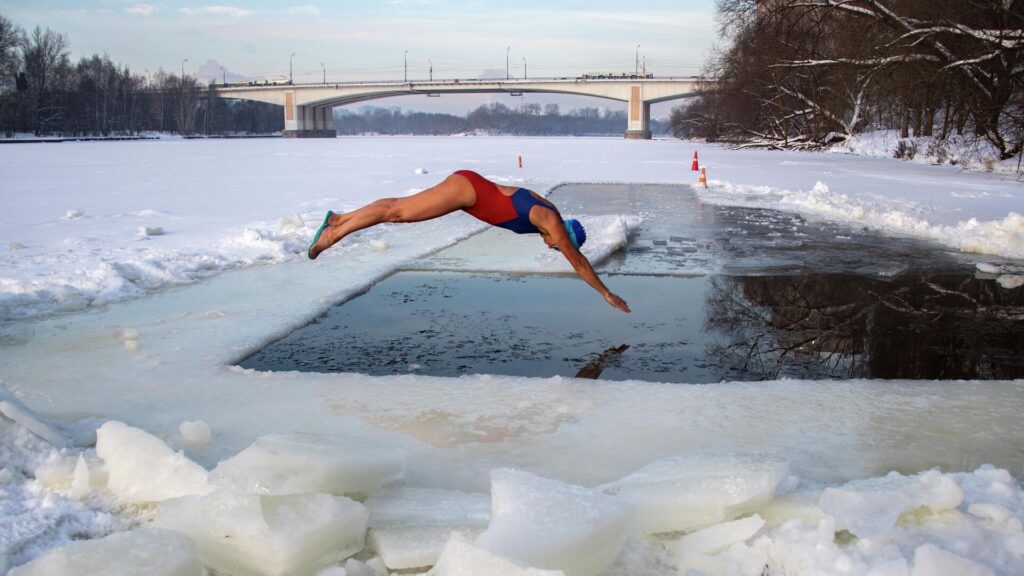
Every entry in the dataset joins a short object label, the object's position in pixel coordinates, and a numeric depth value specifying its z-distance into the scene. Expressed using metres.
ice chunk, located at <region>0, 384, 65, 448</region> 3.42
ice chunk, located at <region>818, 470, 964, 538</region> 2.73
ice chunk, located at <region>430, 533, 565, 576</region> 2.35
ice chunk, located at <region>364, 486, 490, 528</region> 2.93
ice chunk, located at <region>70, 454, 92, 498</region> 3.14
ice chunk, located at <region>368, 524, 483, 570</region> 2.68
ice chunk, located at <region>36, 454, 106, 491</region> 3.22
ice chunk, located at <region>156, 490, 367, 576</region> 2.59
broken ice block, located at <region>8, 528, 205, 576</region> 2.36
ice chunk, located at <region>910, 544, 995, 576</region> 2.38
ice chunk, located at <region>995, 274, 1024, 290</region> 7.86
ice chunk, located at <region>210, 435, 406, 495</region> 2.88
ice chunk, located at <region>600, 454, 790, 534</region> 2.90
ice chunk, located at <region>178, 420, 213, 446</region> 3.71
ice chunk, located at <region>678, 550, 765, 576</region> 2.60
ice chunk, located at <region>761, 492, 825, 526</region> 2.91
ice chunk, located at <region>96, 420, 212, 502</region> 3.06
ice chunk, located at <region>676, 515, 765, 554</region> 2.76
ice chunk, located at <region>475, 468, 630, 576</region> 2.52
